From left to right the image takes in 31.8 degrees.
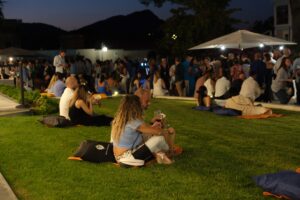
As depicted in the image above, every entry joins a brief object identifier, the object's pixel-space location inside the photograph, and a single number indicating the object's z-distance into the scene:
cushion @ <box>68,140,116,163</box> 8.27
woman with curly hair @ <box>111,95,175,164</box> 7.82
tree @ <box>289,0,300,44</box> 24.86
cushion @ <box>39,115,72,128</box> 12.02
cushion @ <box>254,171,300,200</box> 6.03
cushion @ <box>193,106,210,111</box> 15.14
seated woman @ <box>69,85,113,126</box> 11.59
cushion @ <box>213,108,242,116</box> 13.79
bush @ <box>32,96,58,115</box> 15.46
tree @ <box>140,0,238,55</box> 45.81
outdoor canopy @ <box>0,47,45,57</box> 28.58
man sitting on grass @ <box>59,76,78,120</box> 12.04
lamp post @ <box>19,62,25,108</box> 15.82
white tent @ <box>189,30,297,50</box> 18.34
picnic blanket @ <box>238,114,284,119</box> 13.36
